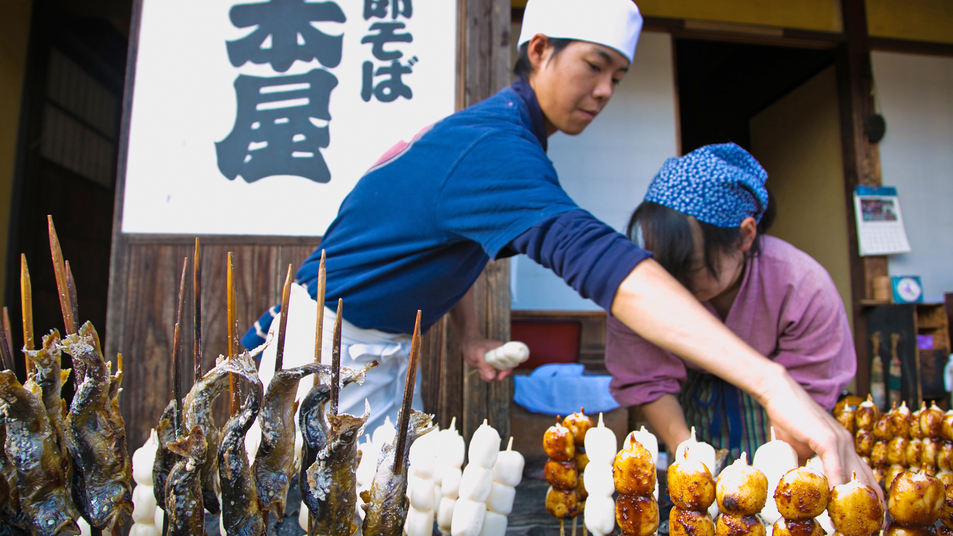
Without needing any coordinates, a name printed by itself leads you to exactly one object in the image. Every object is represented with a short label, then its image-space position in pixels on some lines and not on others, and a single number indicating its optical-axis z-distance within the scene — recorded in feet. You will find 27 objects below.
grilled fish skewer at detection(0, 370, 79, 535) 2.91
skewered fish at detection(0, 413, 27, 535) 2.99
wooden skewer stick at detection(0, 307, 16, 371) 2.85
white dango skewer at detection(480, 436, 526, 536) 4.20
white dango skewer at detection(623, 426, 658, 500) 4.11
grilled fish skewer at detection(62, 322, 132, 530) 3.02
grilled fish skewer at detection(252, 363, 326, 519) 3.09
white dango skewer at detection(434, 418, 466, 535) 4.22
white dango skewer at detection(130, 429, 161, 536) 4.03
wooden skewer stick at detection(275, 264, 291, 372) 2.62
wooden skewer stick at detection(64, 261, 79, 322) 2.95
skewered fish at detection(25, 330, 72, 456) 2.93
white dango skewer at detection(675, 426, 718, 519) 3.76
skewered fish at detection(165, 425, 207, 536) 2.97
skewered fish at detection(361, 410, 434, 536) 3.18
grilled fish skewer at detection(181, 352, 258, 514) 2.86
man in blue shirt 3.85
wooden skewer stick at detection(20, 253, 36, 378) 2.78
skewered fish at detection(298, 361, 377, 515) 3.15
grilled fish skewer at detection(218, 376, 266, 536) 3.10
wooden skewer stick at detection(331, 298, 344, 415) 2.65
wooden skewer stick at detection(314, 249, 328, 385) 2.59
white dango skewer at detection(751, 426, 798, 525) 3.68
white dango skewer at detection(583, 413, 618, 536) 3.89
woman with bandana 6.36
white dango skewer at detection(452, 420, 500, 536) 3.96
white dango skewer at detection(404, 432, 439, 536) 3.94
